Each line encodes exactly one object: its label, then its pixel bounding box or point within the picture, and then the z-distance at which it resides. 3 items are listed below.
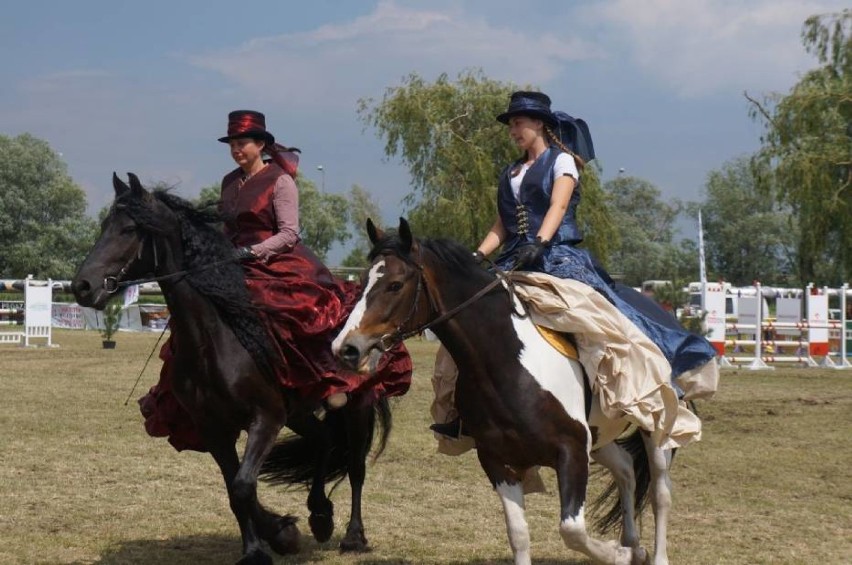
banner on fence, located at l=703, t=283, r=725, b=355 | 24.58
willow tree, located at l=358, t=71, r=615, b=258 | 37.06
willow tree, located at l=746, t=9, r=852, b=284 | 23.72
